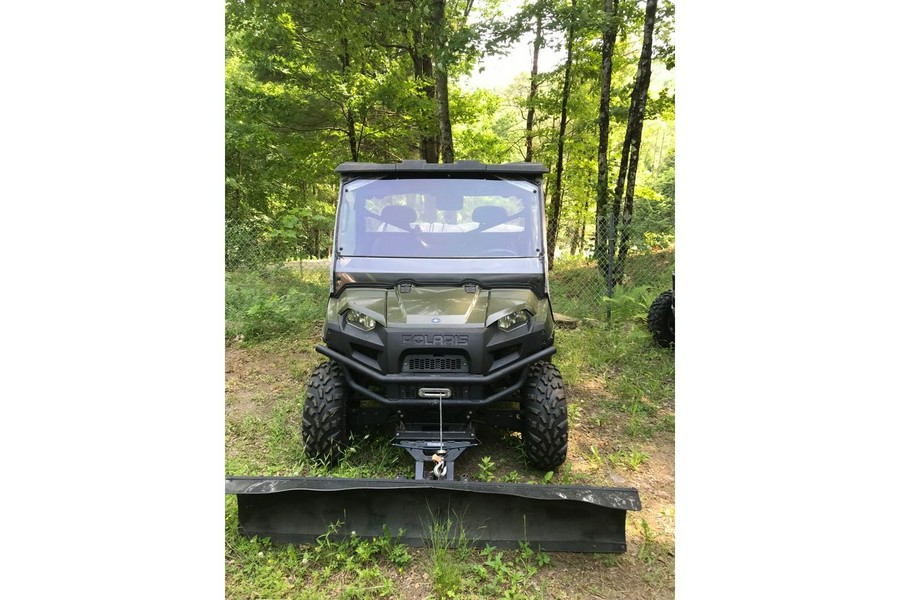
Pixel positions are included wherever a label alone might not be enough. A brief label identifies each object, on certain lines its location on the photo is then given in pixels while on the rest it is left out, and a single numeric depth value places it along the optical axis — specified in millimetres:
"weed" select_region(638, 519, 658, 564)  2562
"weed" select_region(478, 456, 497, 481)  3024
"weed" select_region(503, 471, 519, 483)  3164
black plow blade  2436
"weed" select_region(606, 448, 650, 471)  3510
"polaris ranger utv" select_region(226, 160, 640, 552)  2490
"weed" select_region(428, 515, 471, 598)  2301
